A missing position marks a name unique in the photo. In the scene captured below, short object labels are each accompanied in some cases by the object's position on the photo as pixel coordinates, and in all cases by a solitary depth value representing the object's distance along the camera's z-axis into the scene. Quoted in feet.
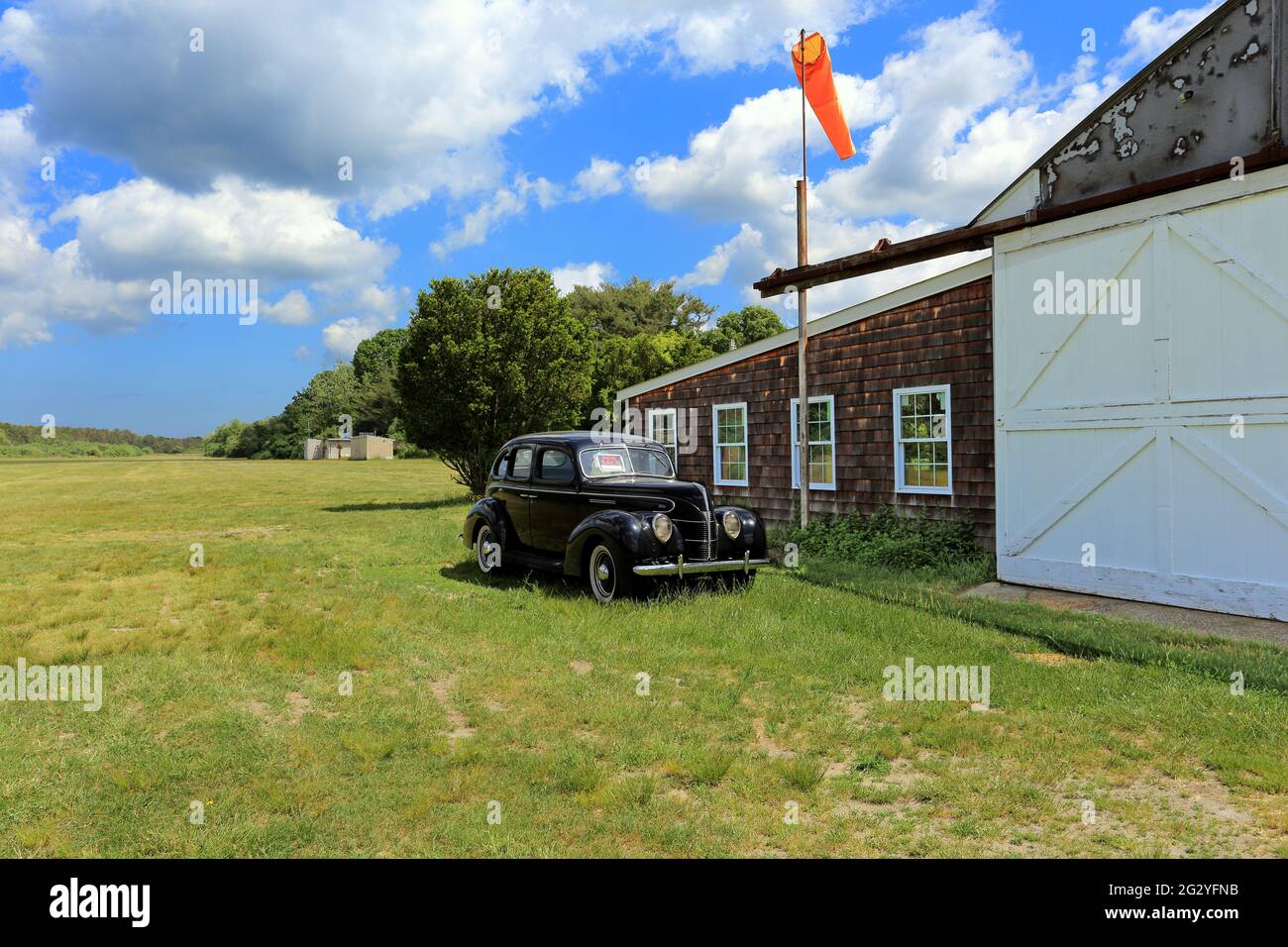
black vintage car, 28.48
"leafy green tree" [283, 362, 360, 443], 238.68
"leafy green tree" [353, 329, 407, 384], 271.69
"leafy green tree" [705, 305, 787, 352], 181.78
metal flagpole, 43.93
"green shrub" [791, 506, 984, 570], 37.55
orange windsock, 42.75
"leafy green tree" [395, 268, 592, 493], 78.74
